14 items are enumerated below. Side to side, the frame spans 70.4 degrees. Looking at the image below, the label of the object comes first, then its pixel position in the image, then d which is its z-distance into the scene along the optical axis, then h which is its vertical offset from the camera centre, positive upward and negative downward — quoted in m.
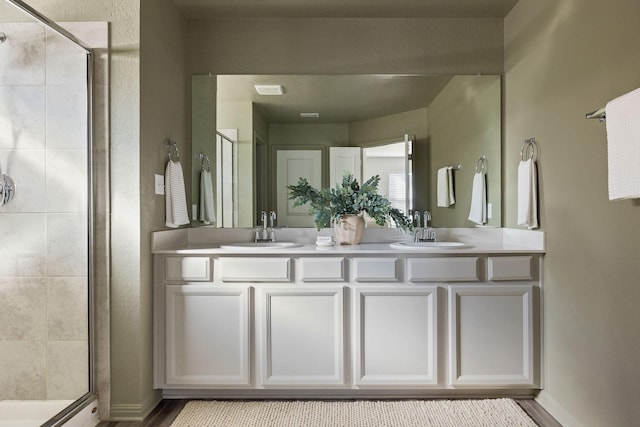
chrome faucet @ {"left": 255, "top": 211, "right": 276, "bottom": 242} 2.92 -0.10
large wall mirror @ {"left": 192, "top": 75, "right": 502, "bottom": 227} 2.91 +0.51
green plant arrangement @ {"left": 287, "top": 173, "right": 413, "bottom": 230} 2.79 +0.08
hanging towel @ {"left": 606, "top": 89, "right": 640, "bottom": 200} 1.48 +0.23
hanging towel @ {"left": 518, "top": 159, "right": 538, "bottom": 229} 2.42 +0.09
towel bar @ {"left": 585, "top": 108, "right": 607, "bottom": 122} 1.71 +0.38
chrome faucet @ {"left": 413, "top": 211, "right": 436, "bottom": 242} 2.88 -0.12
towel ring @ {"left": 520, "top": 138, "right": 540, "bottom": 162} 2.48 +0.35
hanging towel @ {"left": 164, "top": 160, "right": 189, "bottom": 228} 2.55 +0.12
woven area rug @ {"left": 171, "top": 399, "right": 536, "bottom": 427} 2.22 -1.02
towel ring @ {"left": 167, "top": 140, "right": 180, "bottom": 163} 2.63 +0.39
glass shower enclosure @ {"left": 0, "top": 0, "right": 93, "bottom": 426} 2.04 -0.03
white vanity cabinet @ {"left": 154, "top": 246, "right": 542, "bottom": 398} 2.40 -0.56
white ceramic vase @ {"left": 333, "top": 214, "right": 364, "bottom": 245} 2.76 -0.08
